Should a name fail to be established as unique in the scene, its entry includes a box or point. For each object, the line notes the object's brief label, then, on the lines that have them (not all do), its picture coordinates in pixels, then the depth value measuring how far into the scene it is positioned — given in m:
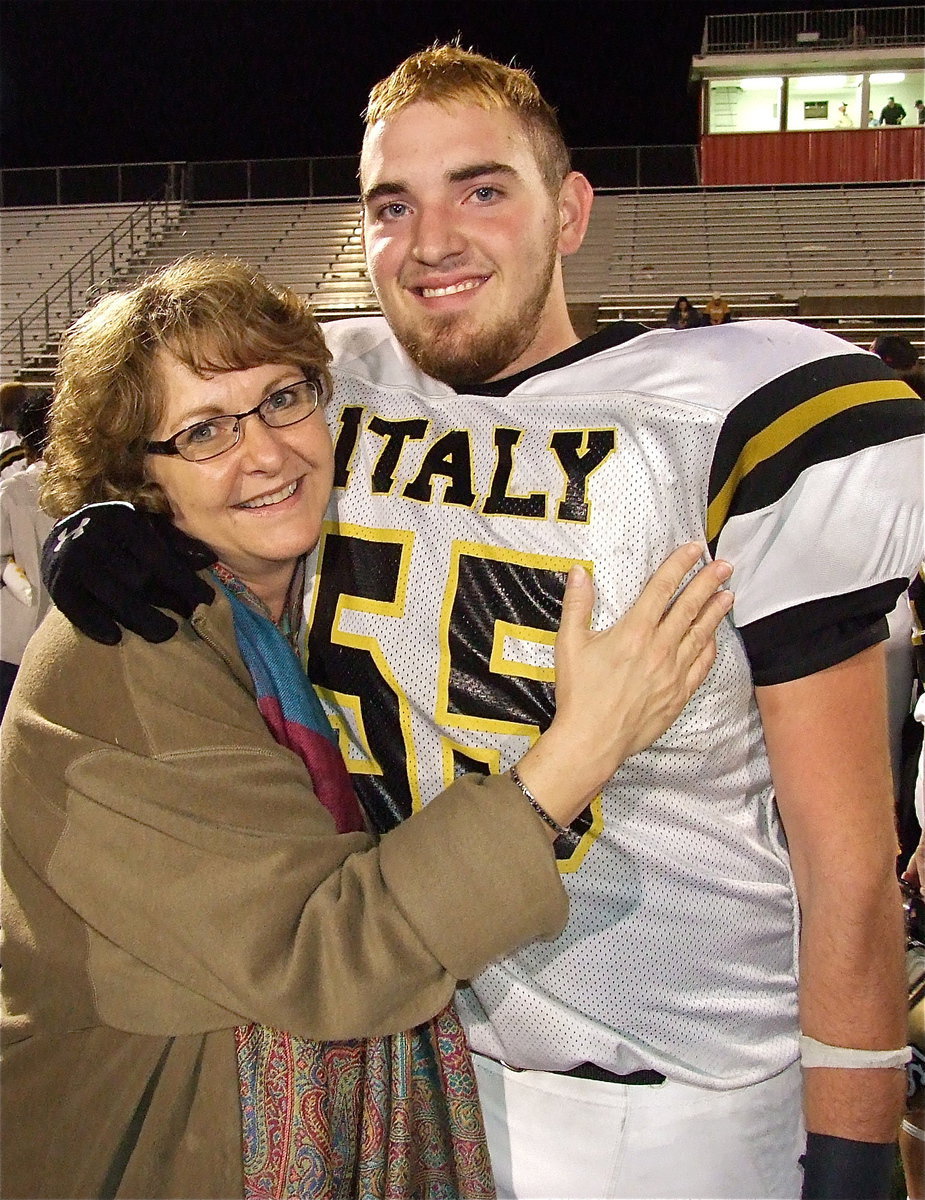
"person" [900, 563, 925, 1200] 1.83
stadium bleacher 12.66
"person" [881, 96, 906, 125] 15.56
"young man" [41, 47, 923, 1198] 1.23
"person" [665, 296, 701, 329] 6.87
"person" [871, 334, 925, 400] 4.41
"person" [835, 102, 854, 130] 15.80
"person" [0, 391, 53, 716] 4.27
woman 1.10
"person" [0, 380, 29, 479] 4.55
